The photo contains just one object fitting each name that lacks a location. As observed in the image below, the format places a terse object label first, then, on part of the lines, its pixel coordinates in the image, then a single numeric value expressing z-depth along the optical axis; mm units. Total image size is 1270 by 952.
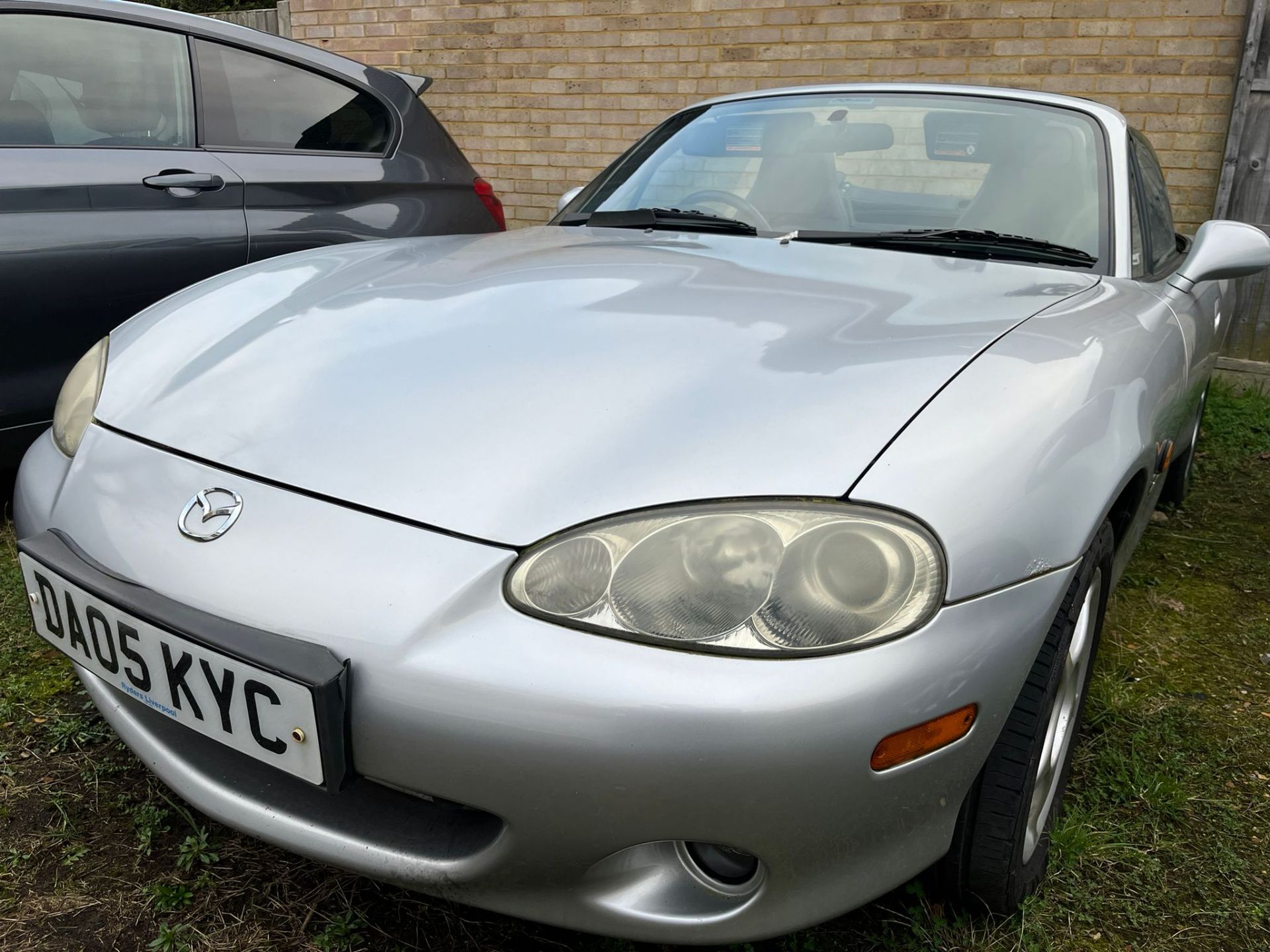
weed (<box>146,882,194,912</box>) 1518
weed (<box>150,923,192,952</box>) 1444
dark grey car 2637
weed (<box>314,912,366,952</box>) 1466
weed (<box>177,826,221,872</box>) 1597
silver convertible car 1125
